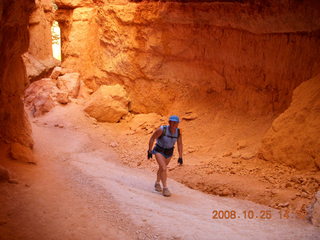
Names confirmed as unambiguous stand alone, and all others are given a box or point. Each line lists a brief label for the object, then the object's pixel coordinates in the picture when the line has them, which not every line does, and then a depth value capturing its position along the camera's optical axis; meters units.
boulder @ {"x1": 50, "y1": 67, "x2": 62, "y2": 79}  11.61
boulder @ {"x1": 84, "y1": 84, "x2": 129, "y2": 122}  10.41
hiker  5.61
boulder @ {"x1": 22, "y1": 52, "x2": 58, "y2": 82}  10.14
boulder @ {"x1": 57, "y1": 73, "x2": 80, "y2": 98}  11.05
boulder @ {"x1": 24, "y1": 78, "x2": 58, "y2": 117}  10.23
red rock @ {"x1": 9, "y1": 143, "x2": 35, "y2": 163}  5.54
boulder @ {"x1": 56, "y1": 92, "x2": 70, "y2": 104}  10.55
